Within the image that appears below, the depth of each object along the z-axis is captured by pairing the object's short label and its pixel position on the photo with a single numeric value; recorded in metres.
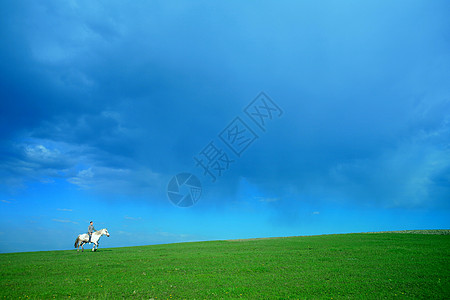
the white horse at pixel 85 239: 33.09
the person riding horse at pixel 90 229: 33.25
